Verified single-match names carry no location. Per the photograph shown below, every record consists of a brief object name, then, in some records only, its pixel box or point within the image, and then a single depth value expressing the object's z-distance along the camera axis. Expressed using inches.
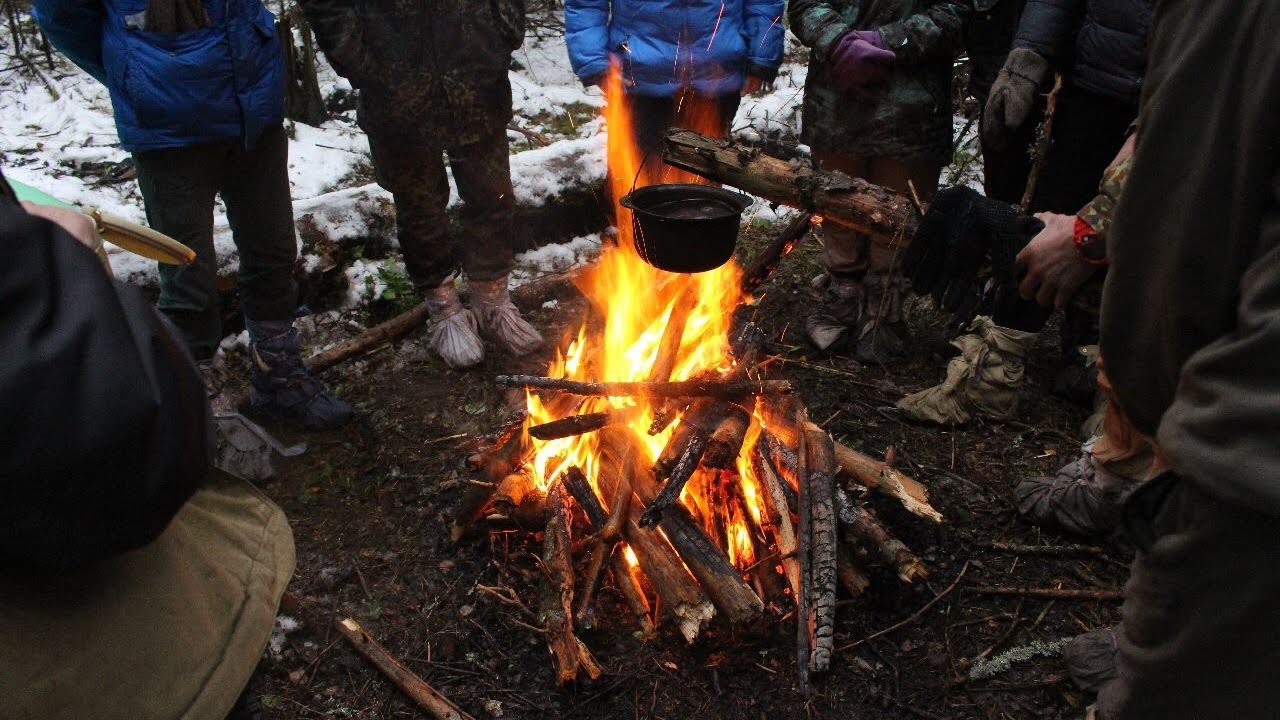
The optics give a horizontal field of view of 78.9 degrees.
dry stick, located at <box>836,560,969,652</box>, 121.3
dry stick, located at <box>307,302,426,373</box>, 194.2
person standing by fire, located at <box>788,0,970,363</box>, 179.3
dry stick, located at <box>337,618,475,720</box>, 112.5
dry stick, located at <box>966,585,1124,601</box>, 128.8
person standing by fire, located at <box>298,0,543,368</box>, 176.7
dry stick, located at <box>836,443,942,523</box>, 135.0
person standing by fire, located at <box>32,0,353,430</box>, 139.2
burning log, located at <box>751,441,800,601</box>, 126.4
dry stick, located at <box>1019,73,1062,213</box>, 172.4
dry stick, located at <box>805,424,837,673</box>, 115.1
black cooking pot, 148.3
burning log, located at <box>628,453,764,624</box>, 115.8
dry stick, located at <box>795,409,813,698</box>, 114.3
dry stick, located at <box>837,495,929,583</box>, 123.1
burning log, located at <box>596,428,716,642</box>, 117.2
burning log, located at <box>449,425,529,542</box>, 141.0
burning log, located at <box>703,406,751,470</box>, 133.2
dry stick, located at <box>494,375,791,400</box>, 146.4
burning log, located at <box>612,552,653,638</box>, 123.2
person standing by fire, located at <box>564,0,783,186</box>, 197.2
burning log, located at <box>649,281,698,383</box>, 158.7
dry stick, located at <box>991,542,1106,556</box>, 138.6
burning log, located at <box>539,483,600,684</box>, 114.8
